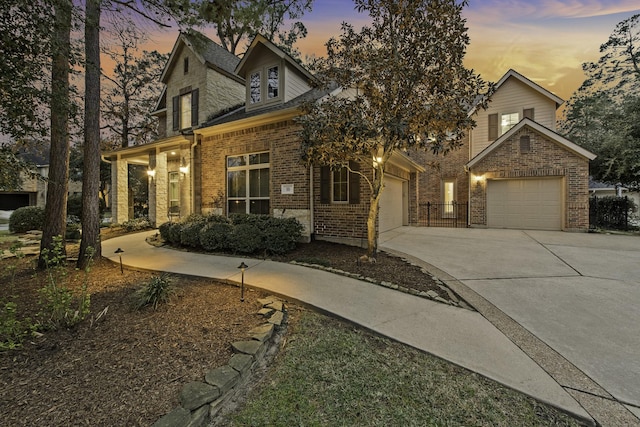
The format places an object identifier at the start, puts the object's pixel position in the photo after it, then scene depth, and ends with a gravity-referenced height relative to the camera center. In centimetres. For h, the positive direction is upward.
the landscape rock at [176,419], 180 -144
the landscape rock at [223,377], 218 -141
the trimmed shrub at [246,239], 688 -78
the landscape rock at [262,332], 290 -138
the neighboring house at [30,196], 2568 +138
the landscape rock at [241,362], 240 -141
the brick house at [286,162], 813 +185
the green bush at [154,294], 366 -118
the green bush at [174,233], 809 -70
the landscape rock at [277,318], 330 -137
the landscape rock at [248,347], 264 -139
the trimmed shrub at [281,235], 689 -67
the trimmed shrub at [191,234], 755 -69
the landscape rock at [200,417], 189 -150
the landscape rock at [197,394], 200 -142
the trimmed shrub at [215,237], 716 -74
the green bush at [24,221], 1149 -47
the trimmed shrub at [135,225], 1159 -67
